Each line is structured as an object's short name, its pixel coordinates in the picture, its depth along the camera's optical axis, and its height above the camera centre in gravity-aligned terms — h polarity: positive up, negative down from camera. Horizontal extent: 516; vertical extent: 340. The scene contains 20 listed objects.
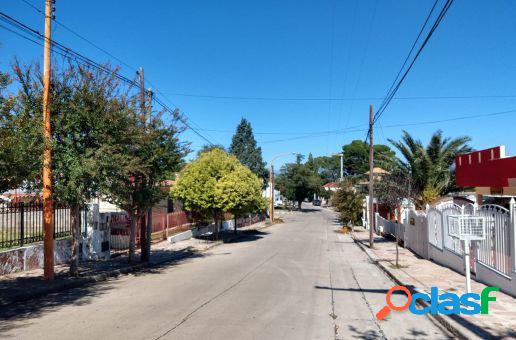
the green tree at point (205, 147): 56.11 +5.94
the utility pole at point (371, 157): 25.52 +2.01
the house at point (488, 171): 13.62 +0.64
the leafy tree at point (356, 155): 103.62 +8.78
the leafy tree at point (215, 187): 25.67 +0.40
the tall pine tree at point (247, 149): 73.62 +7.41
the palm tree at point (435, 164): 21.88 +1.34
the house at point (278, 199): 110.09 -1.68
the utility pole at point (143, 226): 17.23 -1.27
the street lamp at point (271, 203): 52.70 -1.18
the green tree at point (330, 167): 126.75 +7.20
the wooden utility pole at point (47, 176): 12.02 +0.54
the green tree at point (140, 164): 13.02 +1.00
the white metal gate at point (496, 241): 10.44 -1.24
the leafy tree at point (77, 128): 12.11 +1.90
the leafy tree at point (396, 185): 23.83 +0.34
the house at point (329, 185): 107.21 +1.82
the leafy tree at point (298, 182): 81.00 +2.04
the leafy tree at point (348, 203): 38.47 -0.95
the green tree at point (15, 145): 9.39 +1.14
